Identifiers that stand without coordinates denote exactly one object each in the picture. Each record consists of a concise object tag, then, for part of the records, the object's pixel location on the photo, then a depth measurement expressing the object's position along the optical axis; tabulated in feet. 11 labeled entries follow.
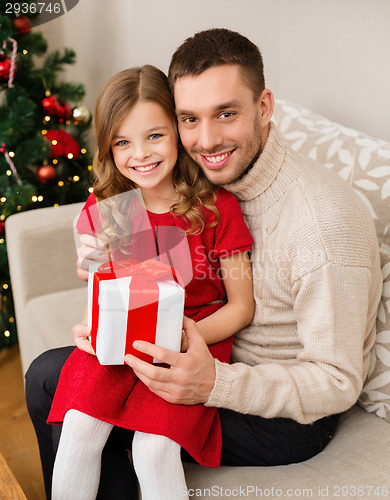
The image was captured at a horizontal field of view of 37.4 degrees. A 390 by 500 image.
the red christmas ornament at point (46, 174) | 7.50
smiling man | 3.75
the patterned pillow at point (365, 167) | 4.28
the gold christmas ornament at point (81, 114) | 7.59
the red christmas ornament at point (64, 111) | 7.40
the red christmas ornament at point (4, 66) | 6.91
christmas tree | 7.00
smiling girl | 3.61
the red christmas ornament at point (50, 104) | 7.28
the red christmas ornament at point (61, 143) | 7.47
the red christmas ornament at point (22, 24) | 6.91
